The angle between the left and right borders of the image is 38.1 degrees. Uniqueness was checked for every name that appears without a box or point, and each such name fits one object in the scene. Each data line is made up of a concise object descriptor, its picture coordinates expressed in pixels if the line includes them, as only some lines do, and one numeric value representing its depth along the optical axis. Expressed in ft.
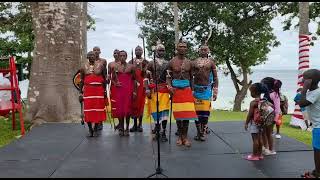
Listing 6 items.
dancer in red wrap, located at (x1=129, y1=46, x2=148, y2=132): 26.94
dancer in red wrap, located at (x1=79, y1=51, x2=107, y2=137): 25.79
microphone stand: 16.97
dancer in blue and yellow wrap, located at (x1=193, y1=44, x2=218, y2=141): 23.72
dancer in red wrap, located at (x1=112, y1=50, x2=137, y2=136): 25.93
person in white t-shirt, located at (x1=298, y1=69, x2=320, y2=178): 16.61
